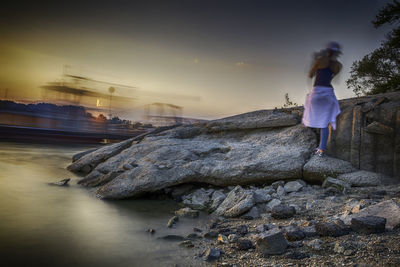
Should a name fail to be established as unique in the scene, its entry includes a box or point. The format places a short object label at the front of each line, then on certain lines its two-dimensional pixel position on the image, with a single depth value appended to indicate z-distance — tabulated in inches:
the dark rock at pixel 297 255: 118.0
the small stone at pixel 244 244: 134.5
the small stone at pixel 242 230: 158.9
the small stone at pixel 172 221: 185.2
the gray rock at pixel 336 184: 220.4
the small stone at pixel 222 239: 148.2
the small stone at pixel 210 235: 161.8
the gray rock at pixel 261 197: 210.8
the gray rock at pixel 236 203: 197.0
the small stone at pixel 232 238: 149.2
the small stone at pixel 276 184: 251.1
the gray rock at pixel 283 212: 178.2
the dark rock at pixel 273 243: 124.6
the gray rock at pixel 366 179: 223.9
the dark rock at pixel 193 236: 162.6
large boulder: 262.8
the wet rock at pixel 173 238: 160.4
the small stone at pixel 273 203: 202.4
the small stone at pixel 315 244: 123.6
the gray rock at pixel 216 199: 226.6
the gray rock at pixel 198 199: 237.5
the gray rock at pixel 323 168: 244.2
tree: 513.0
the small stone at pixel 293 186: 237.1
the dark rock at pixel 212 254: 129.3
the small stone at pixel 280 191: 231.6
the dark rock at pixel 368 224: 126.3
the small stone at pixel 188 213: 209.2
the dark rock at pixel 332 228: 133.3
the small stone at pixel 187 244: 148.5
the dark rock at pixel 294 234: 136.2
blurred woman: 216.1
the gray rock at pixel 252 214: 190.5
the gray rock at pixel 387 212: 130.5
